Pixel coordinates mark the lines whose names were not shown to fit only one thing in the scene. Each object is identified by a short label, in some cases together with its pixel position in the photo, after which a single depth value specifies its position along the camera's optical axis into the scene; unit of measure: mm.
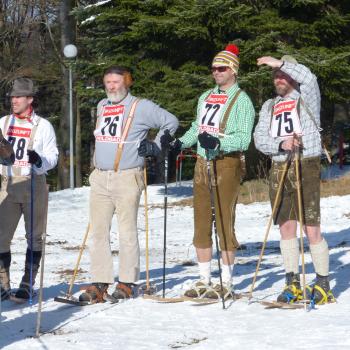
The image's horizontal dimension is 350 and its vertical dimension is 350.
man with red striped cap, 11708
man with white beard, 12038
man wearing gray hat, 11968
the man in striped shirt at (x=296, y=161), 11315
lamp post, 33565
